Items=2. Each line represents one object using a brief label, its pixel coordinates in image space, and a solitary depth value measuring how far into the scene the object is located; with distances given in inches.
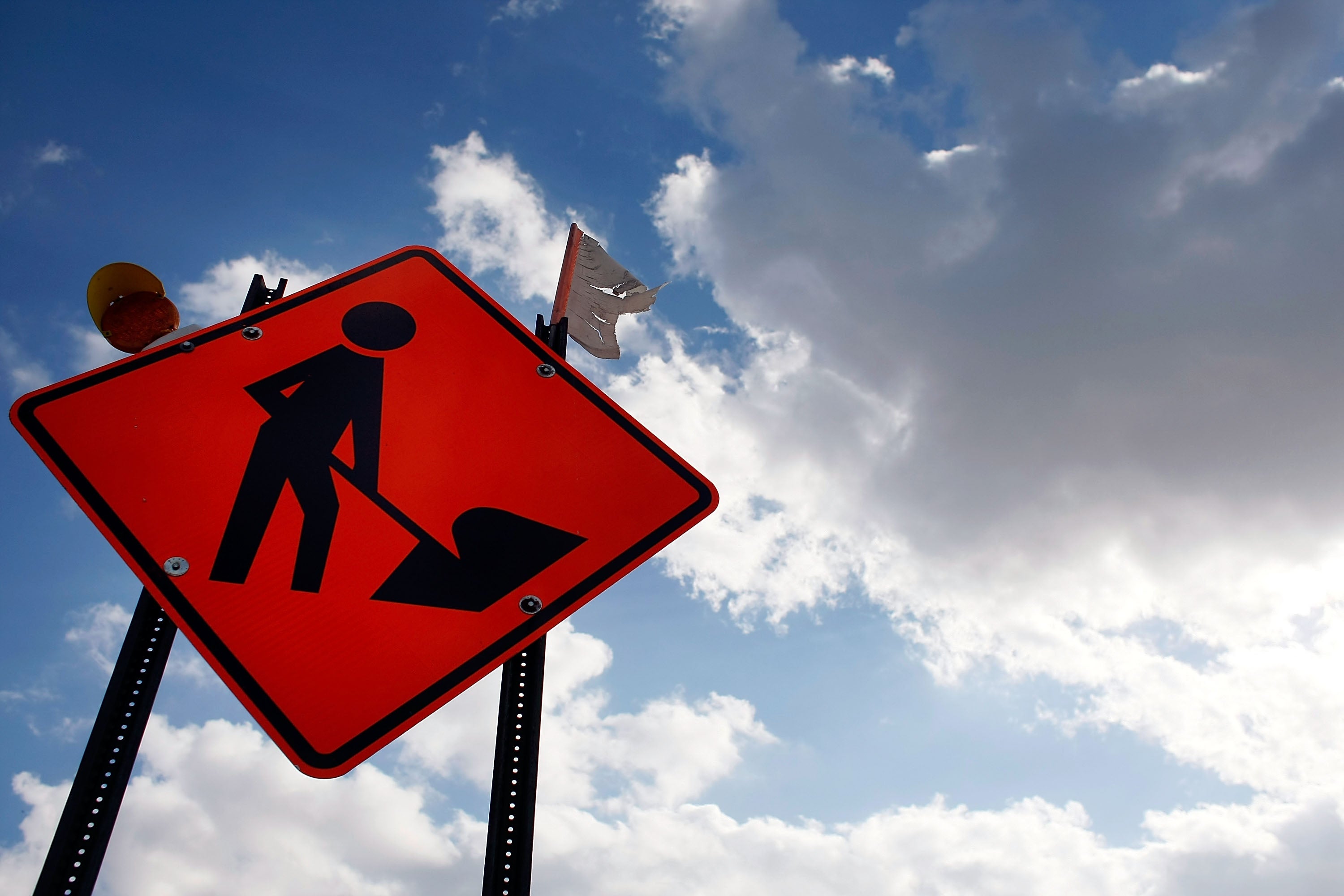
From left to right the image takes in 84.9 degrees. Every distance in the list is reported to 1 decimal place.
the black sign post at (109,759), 80.7
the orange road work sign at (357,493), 76.5
